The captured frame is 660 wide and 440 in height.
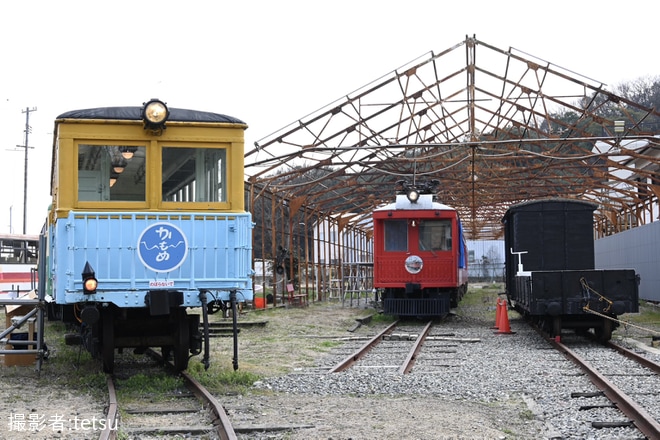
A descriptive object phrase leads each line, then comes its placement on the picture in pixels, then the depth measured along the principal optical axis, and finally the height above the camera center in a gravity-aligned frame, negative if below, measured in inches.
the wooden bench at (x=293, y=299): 1050.7 -32.9
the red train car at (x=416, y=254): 742.5 +18.3
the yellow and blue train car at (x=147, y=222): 327.9 +23.2
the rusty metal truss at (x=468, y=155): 780.0 +134.2
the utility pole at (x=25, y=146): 1798.7 +319.6
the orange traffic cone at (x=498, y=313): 675.0 -35.4
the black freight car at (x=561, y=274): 523.8 -1.4
